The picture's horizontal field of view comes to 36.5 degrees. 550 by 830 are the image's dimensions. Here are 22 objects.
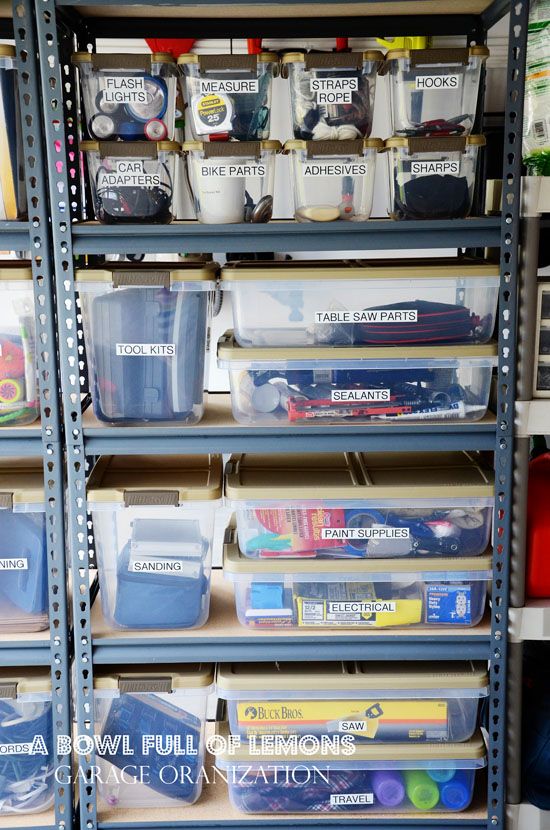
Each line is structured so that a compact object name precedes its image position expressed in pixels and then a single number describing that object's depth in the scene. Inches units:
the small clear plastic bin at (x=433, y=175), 59.0
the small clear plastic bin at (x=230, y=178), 58.5
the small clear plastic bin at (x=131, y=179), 58.9
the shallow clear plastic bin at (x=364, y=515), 63.2
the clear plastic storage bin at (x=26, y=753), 66.3
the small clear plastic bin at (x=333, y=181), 59.3
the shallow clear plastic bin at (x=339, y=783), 65.8
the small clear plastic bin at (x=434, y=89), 58.0
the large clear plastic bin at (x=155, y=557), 64.2
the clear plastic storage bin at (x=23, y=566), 64.3
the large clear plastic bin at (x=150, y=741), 66.5
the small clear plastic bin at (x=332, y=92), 57.6
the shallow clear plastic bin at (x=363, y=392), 62.8
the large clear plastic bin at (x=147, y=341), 61.5
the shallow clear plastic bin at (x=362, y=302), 60.3
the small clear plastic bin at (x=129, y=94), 57.7
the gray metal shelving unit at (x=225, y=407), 58.4
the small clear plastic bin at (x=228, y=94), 57.5
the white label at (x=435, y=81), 58.3
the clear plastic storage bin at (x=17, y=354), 61.7
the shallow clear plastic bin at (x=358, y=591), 63.9
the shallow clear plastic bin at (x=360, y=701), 64.6
